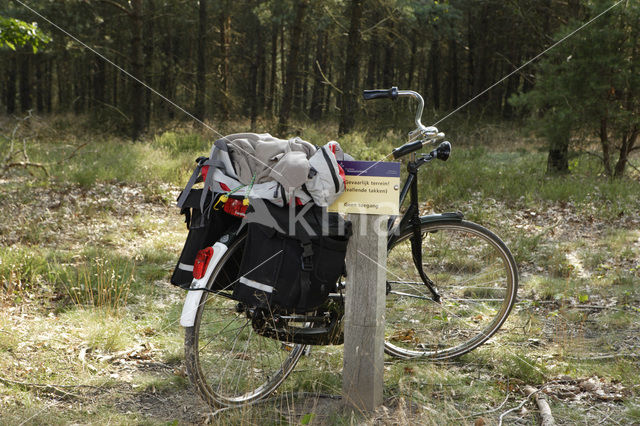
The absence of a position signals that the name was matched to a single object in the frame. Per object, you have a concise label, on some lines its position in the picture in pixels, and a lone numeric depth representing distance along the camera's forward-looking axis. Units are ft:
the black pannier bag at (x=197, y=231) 9.11
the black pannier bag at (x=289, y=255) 8.40
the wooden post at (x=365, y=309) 8.57
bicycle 9.43
